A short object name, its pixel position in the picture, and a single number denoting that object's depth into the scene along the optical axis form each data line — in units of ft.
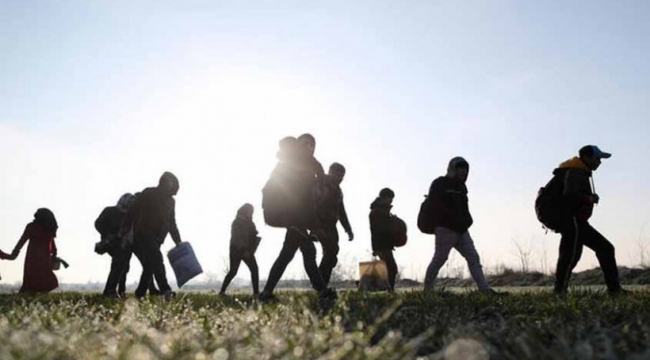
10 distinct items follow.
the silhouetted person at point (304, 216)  27.63
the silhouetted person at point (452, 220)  32.68
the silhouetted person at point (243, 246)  48.65
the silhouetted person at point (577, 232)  30.89
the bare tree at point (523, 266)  75.00
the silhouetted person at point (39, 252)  45.55
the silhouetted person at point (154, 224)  35.94
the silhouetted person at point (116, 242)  38.58
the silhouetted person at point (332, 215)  32.63
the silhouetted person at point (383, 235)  40.91
